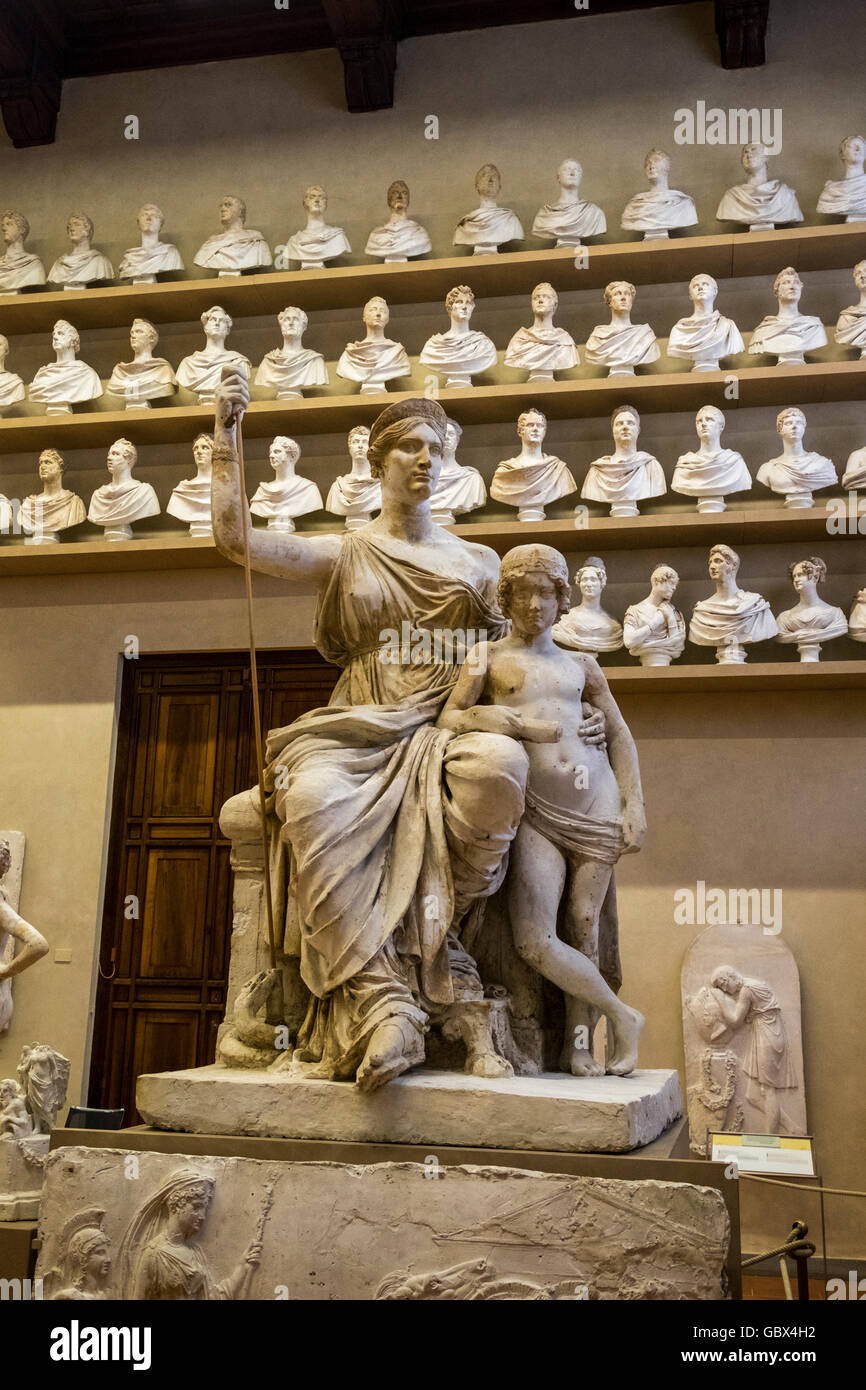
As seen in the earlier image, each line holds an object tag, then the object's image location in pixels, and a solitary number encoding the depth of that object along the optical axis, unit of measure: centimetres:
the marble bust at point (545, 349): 778
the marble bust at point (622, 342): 768
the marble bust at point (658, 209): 779
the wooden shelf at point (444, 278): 763
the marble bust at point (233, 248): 844
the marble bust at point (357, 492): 759
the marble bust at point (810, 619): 699
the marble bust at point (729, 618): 709
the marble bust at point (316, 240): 834
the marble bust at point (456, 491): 756
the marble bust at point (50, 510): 838
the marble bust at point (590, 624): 724
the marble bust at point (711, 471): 737
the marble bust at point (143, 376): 840
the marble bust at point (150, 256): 860
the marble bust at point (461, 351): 786
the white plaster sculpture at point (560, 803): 313
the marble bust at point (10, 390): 866
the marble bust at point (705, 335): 751
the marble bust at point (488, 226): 810
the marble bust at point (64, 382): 854
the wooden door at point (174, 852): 784
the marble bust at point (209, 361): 825
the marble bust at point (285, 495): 780
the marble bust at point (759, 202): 768
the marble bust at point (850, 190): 757
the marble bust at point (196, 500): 800
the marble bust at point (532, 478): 757
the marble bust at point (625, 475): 750
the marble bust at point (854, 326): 736
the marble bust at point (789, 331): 743
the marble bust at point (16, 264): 888
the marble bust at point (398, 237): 819
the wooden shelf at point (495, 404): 745
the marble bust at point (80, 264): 877
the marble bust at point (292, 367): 818
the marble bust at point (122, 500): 820
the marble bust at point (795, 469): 725
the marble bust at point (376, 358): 794
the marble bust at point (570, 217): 795
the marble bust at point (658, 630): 711
